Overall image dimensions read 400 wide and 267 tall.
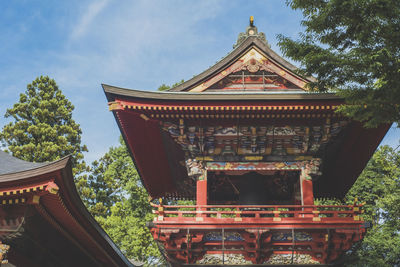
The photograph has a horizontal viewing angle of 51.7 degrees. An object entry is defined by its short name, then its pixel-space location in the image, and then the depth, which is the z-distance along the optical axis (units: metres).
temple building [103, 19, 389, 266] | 12.34
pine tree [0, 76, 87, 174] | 25.09
